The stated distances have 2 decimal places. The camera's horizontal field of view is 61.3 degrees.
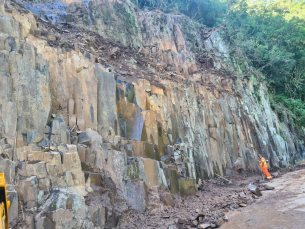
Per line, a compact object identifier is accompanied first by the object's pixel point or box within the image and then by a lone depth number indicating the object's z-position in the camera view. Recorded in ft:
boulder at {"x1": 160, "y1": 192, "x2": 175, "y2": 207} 27.55
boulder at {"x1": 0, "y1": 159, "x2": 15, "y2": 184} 17.94
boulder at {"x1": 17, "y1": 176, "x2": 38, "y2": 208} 17.94
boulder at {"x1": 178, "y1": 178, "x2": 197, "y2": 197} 33.14
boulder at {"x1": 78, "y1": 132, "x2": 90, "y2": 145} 26.04
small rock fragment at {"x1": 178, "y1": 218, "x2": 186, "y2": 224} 21.74
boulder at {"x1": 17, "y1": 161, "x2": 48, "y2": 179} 19.15
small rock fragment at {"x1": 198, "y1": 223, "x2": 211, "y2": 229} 20.23
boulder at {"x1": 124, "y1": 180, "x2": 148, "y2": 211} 24.93
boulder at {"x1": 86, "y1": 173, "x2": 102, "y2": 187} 22.67
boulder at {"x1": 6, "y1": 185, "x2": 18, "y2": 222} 16.71
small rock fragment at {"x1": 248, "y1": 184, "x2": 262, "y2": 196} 29.46
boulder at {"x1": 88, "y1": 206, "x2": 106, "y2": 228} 19.93
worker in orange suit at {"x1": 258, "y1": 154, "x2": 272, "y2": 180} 43.27
